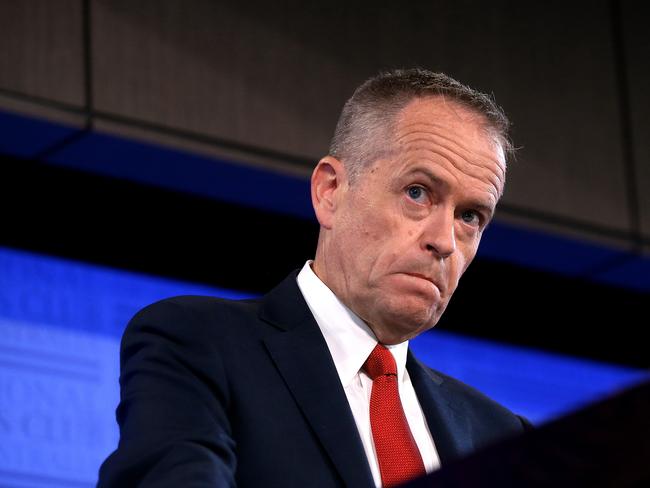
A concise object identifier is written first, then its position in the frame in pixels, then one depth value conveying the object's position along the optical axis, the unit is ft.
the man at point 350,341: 13.21
